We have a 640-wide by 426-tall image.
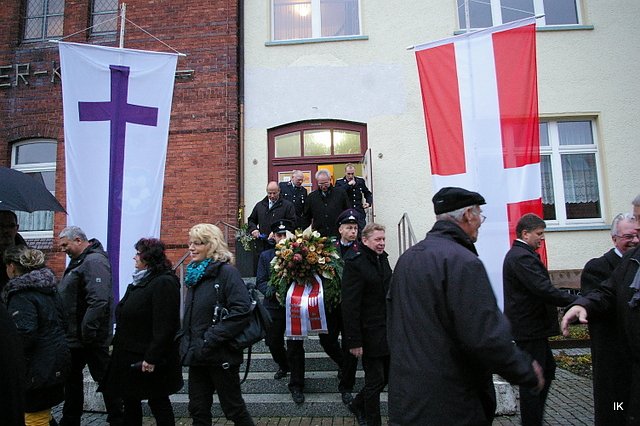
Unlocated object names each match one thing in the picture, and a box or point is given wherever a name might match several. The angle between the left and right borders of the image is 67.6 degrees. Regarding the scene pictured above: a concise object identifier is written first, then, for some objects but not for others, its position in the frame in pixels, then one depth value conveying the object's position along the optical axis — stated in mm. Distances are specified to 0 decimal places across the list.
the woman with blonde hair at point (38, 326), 3473
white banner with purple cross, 5430
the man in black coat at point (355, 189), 7855
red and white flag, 5258
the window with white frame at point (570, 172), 9406
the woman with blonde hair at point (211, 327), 3621
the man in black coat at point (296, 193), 7832
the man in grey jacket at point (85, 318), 4344
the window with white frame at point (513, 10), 9891
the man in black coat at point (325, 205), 7410
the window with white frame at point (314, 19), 10023
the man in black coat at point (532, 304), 3891
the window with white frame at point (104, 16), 10211
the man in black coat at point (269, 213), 7316
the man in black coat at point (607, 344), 3346
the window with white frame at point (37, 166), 9883
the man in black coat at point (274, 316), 5418
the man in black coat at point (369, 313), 4285
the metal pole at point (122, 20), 6898
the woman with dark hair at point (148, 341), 3824
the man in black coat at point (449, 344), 2176
